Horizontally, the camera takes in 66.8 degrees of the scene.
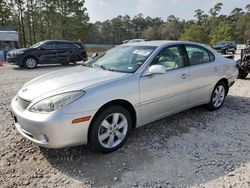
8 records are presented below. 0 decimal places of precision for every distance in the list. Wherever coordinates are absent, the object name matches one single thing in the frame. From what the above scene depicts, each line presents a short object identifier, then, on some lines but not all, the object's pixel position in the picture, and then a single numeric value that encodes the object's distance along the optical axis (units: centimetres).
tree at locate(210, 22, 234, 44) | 3469
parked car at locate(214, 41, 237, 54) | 2133
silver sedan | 222
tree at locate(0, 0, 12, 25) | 2649
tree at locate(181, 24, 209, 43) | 3219
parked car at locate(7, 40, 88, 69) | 939
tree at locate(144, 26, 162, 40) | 5599
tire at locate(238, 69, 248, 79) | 654
